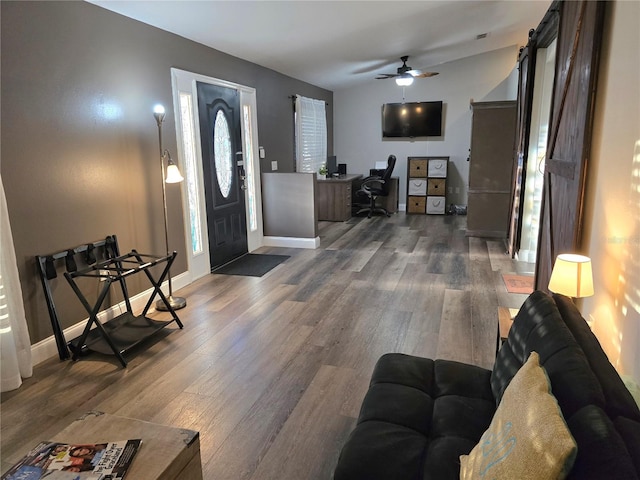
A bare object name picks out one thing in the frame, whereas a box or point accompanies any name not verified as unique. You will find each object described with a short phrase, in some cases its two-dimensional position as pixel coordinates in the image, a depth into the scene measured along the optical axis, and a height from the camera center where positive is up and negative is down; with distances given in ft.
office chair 25.17 -1.57
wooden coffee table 4.51 -3.10
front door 14.98 -0.20
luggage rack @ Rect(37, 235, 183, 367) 9.19 -3.49
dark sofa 3.15 -3.00
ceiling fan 20.85 +4.26
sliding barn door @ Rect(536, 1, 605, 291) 7.16 +0.54
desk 24.76 -2.11
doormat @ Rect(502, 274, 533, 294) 13.14 -3.90
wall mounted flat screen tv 26.55 +2.58
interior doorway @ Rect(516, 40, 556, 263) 15.14 +0.17
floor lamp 11.43 -0.37
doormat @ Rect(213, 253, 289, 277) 15.60 -3.82
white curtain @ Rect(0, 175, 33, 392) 8.08 -2.74
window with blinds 22.93 +1.62
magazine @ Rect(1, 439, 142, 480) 4.35 -3.06
